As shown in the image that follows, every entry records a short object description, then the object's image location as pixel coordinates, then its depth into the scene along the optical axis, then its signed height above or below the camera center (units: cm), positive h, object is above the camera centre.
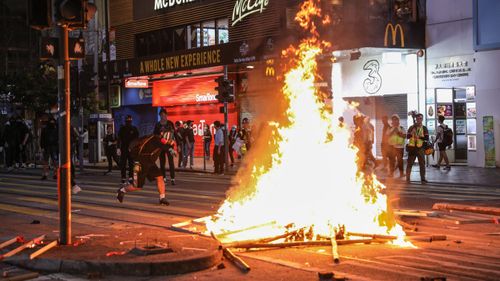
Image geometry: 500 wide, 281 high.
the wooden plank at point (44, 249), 771 -118
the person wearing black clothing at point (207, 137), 2789 +23
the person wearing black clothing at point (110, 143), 2305 +4
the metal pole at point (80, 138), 2375 +24
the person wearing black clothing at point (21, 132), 2536 +48
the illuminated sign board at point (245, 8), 2933 +570
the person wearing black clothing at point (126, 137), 1766 +18
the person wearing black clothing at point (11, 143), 2528 +12
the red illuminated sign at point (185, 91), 3325 +257
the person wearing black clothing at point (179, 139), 2439 +15
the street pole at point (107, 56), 3403 +480
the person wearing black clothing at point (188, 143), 2550 +1
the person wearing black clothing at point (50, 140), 2011 +16
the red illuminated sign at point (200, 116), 3247 +131
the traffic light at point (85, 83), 2138 +197
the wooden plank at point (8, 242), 845 -118
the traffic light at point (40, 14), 809 +152
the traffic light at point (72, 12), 800 +152
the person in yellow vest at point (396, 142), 1873 -6
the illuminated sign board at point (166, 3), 3406 +690
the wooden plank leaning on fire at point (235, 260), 735 -128
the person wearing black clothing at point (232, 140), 2501 +9
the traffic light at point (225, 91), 2298 +168
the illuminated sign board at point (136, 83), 3475 +303
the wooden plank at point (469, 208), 1066 -110
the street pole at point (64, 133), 821 +14
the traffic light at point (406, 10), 2462 +458
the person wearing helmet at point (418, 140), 1753 -1
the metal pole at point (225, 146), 2281 -13
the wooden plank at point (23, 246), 796 -119
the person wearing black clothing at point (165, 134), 1340 +18
